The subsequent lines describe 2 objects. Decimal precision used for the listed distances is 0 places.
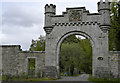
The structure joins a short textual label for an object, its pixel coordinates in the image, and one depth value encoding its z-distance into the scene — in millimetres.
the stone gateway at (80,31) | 18766
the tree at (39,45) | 37281
